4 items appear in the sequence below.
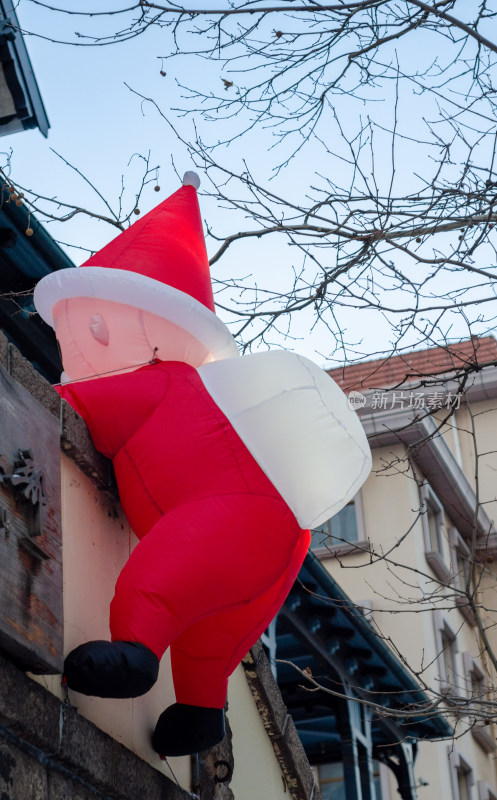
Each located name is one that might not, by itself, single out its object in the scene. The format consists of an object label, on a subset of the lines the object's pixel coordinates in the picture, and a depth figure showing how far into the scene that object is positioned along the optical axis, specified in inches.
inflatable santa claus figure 160.7
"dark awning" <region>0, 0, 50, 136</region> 334.6
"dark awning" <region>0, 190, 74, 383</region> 245.3
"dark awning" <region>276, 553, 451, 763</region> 372.9
